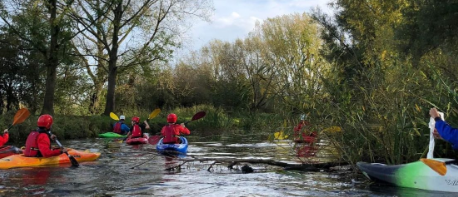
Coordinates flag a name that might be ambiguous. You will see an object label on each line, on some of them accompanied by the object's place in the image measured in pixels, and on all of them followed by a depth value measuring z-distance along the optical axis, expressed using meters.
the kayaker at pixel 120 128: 18.70
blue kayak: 11.73
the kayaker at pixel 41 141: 9.26
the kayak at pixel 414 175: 6.02
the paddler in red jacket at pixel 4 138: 10.07
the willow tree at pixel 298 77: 7.31
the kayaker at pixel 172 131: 12.09
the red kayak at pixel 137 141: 14.94
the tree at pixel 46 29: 17.62
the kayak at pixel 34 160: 9.01
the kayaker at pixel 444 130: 5.75
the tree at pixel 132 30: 22.28
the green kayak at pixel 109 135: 17.80
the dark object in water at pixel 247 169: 8.58
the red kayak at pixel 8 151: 9.88
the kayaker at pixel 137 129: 15.23
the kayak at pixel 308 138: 7.52
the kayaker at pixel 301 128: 7.38
